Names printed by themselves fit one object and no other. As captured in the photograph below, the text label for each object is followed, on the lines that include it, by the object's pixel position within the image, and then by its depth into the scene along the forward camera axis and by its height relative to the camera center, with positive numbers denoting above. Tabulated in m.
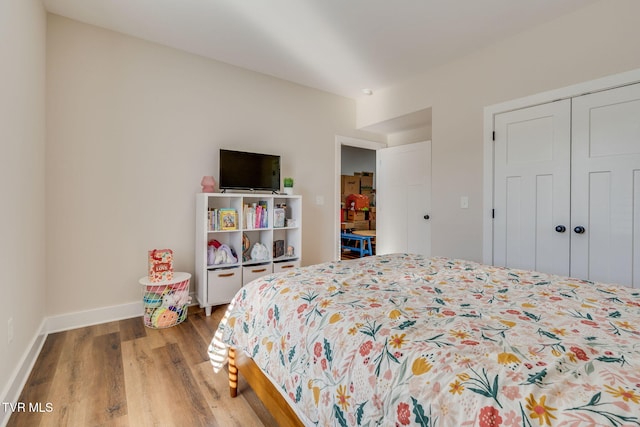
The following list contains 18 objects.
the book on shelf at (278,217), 3.34 -0.06
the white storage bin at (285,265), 3.33 -0.58
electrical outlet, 1.62 -0.63
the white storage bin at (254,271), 3.12 -0.62
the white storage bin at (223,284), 2.90 -0.70
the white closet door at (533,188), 2.54 +0.22
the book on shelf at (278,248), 3.40 -0.41
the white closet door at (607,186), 2.21 +0.20
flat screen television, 3.13 +0.43
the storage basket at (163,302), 2.56 -0.77
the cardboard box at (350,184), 7.17 +0.64
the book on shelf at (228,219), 3.01 -0.08
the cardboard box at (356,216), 6.75 -0.10
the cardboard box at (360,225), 6.44 -0.28
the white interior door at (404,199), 3.96 +0.18
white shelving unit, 2.89 -0.31
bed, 0.67 -0.38
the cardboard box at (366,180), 7.49 +0.79
